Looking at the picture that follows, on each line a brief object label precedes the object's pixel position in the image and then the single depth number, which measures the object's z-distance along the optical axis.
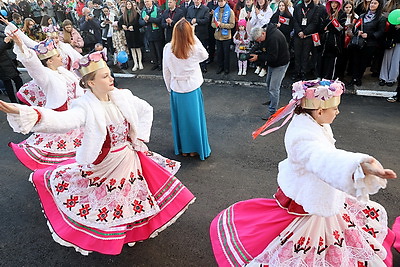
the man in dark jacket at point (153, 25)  8.70
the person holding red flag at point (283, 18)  7.24
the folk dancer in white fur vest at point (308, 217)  2.13
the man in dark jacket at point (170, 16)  8.26
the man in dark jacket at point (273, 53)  5.47
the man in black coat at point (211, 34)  8.45
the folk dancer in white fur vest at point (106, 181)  2.72
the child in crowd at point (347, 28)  6.56
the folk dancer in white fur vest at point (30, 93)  4.71
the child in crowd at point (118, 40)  9.34
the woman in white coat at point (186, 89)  4.21
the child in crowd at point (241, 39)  7.81
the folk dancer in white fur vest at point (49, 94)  3.97
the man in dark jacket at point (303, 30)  6.88
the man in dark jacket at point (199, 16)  8.02
